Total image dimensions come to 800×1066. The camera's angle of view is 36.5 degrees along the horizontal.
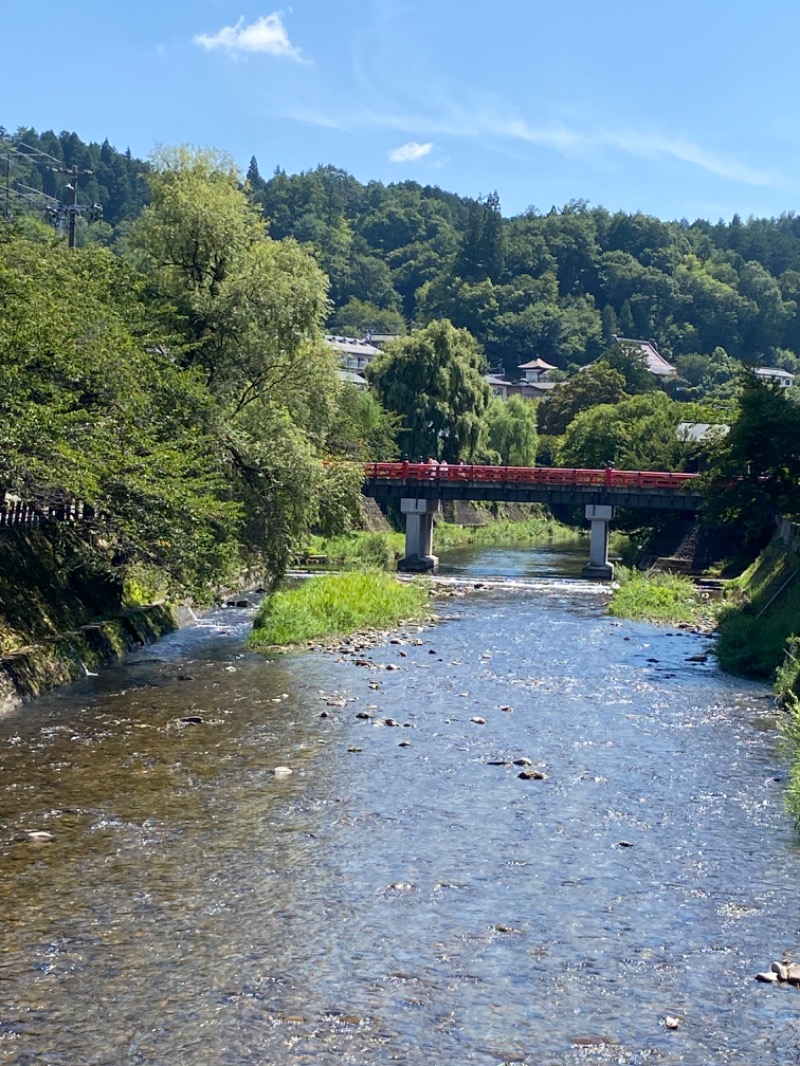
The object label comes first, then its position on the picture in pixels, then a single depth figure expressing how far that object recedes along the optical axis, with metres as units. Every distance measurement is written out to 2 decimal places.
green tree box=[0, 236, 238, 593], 27.83
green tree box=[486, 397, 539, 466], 110.00
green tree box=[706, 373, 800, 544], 49.75
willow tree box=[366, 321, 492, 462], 90.00
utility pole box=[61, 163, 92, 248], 50.01
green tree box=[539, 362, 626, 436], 129.50
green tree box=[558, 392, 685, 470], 81.88
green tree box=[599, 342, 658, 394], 141.38
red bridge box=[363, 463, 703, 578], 68.25
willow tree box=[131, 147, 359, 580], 38.12
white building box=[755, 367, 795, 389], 166.30
